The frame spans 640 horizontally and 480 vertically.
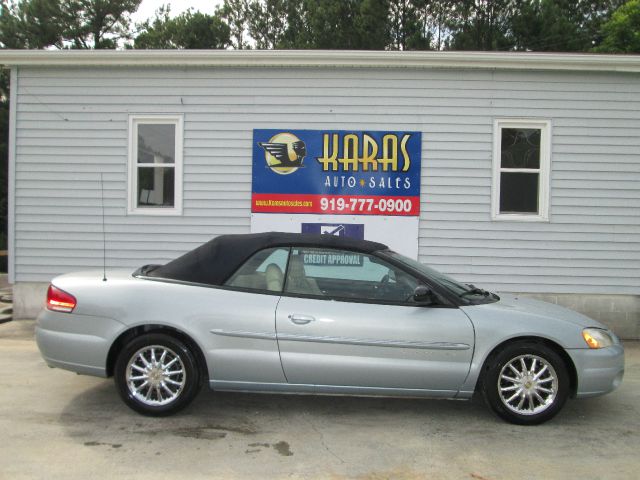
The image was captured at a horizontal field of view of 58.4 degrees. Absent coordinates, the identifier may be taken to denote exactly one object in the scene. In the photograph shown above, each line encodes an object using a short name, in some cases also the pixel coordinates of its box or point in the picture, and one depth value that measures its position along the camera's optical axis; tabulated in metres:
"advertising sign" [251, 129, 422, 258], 8.16
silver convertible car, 4.29
